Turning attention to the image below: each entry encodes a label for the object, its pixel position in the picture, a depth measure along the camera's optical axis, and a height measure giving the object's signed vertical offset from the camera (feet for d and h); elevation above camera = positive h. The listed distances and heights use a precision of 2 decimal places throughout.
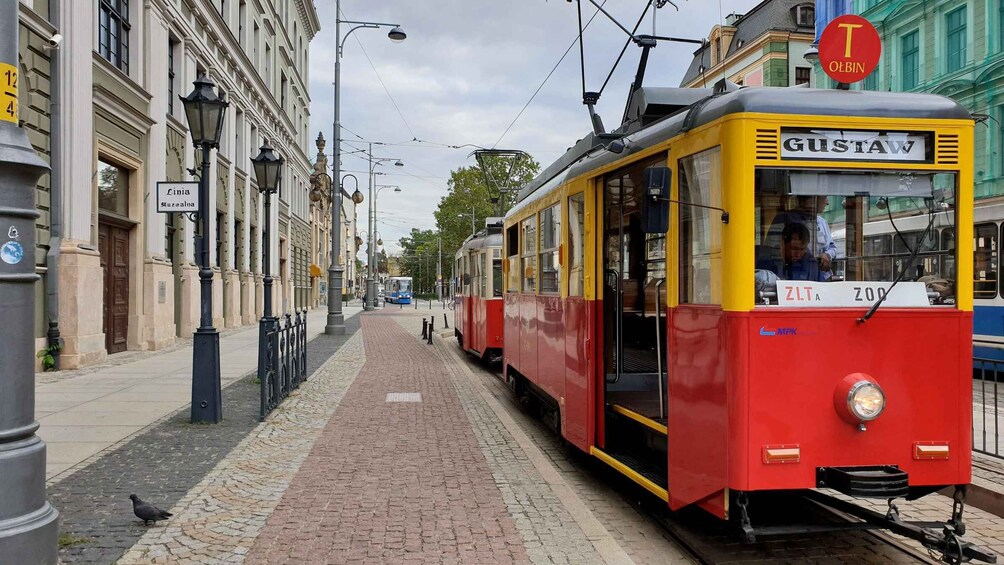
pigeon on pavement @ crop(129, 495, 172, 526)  15.92 -4.73
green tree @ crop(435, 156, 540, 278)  183.01 +19.39
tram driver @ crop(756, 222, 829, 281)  13.64 +0.44
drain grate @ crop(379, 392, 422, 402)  35.19 -5.30
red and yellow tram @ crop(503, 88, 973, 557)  13.25 -0.29
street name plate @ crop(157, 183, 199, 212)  27.58 +3.11
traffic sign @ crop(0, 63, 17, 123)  12.48 +3.17
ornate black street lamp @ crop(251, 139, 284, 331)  38.58 +5.77
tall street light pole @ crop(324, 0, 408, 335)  80.79 +5.98
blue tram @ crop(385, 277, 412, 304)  239.11 -2.11
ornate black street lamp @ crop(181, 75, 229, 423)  27.43 -0.76
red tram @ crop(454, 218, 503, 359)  46.88 -0.47
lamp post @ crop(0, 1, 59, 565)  12.13 -1.03
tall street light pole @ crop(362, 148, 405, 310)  170.30 +3.43
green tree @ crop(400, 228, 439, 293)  311.06 +11.66
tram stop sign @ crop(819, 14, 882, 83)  14.39 +4.46
